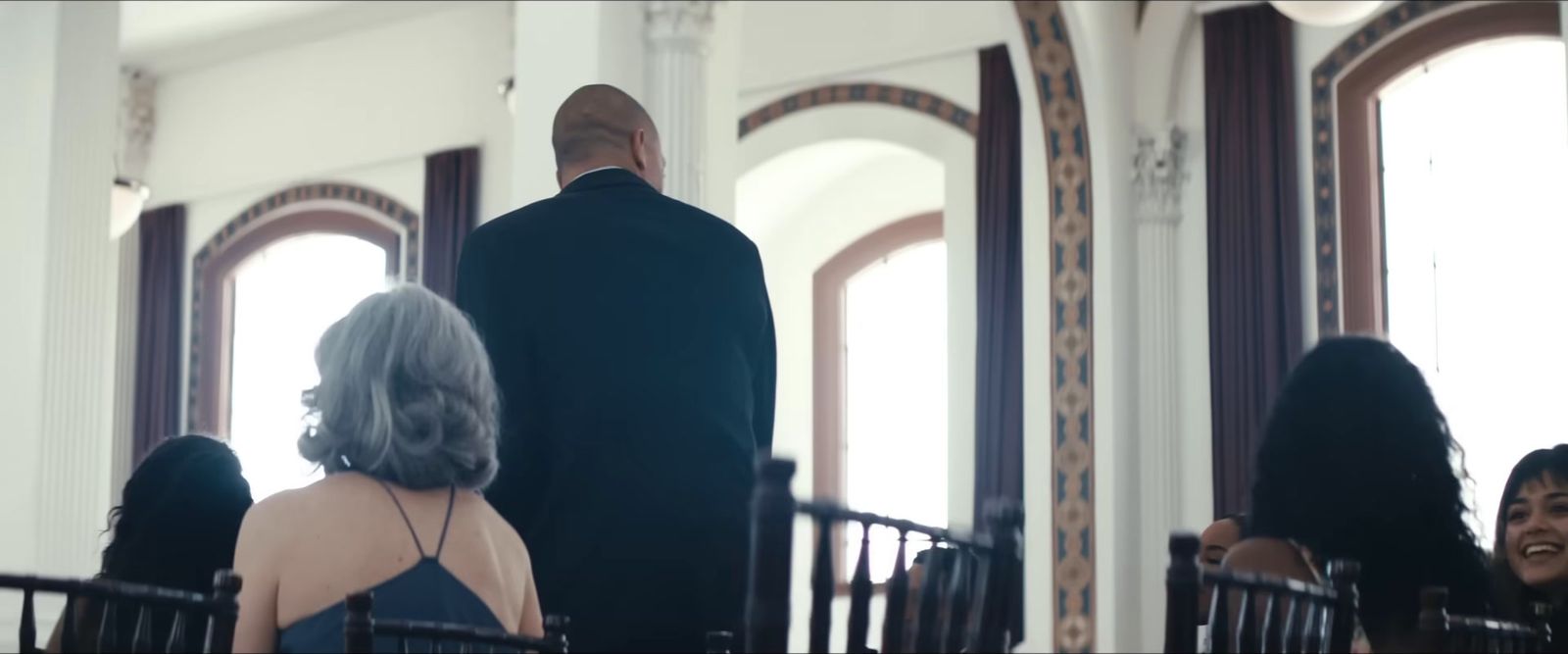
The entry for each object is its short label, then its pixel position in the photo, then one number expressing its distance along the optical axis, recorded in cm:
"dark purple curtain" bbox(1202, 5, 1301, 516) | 874
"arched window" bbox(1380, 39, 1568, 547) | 868
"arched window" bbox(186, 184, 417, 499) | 1323
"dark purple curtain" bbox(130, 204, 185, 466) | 1324
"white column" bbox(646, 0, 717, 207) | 567
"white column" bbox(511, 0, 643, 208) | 561
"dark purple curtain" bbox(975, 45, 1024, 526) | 969
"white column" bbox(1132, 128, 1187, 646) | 892
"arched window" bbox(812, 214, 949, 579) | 1193
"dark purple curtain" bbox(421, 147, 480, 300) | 1169
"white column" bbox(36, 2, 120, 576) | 622
